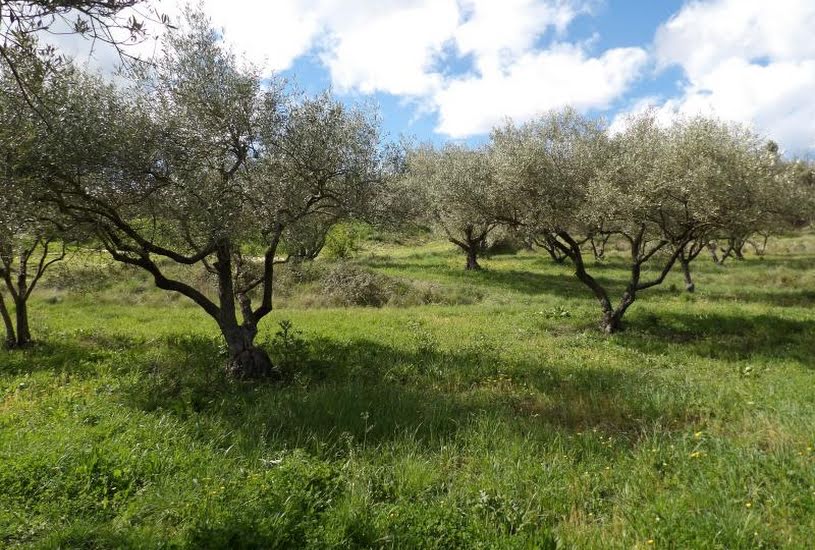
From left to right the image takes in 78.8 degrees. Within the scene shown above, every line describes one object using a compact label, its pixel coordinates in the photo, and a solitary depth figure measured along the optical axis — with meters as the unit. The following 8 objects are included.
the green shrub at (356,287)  23.91
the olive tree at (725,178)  15.93
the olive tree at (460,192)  20.44
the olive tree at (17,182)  8.36
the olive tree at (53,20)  4.36
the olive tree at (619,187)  16.16
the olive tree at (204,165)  9.64
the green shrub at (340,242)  34.25
